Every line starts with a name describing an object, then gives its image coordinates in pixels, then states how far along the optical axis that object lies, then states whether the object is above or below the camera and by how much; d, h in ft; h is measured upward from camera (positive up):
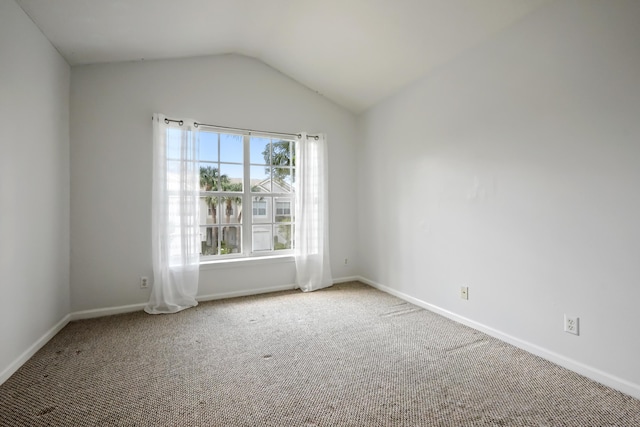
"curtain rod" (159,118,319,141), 10.89 +3.62
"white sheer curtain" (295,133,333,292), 13.04 +0.12
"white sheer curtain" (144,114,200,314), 10.48 +0.09
